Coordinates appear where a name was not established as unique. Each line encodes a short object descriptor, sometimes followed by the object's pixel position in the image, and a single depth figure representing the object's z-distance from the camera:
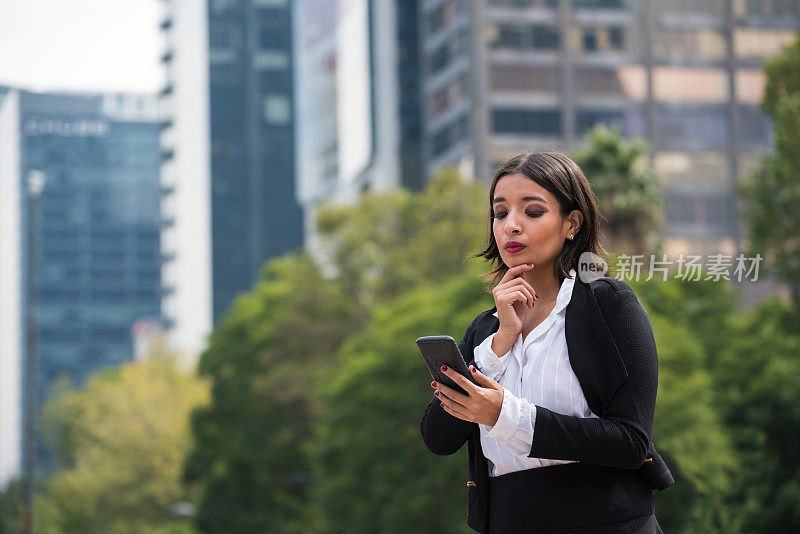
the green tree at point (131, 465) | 53.12
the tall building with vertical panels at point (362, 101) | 83.81
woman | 2.77
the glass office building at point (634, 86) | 67.88
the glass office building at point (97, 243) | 145.00
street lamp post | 24.39
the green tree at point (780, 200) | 23.62
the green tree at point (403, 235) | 38.38
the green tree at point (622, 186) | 31.80
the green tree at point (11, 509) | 45.41
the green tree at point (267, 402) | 38.25
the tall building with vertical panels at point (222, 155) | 124.19
